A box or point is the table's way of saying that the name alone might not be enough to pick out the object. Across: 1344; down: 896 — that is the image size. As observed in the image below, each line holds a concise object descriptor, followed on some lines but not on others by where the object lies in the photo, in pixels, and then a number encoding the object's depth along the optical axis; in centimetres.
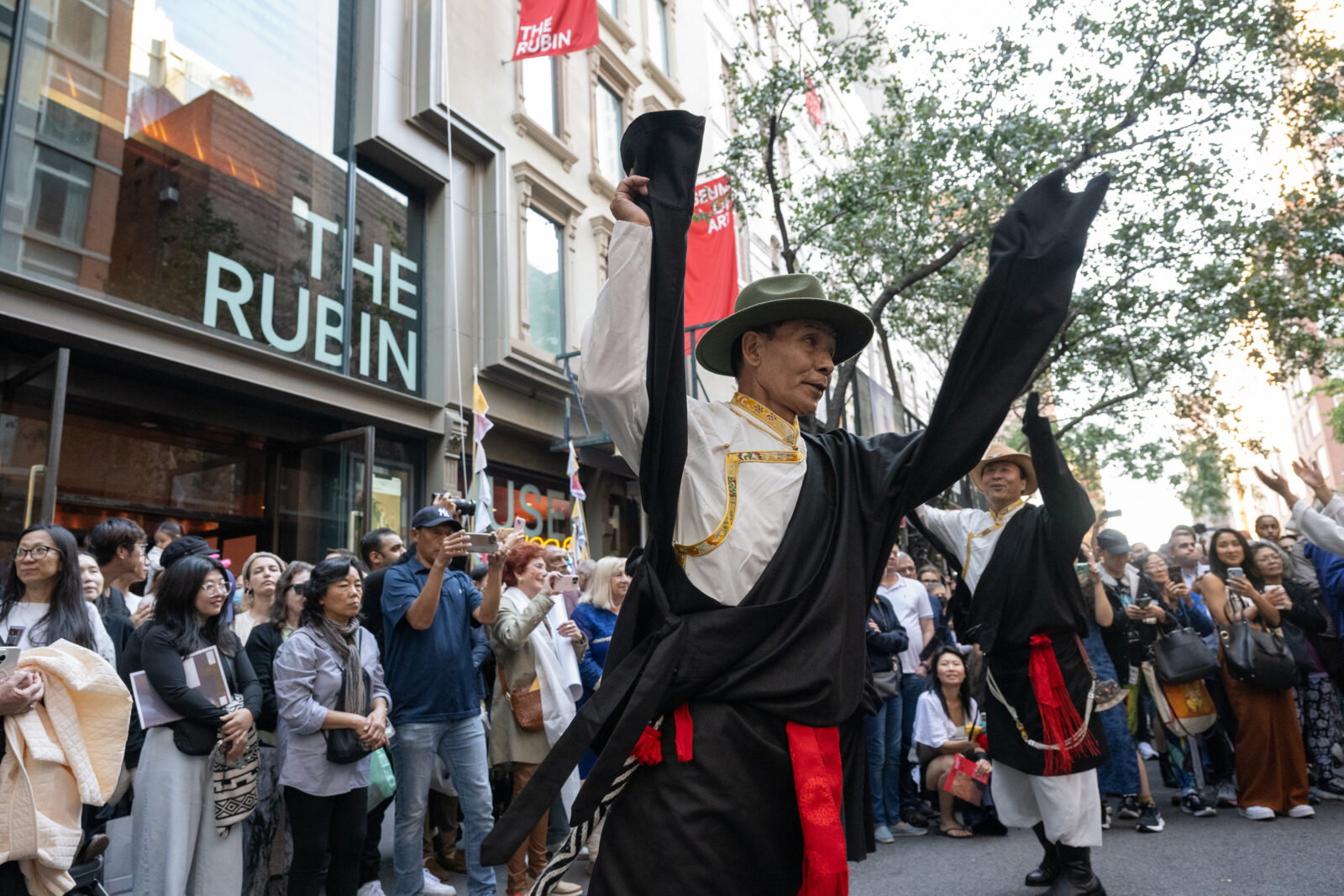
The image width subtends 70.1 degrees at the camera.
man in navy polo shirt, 505
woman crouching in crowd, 713
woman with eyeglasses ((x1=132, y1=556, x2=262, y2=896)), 438
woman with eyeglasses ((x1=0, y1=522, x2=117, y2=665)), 414
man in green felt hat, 192
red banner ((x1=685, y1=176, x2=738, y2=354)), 1500
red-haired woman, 561
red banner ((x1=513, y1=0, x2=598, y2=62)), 1287
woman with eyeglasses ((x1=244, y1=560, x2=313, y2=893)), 512
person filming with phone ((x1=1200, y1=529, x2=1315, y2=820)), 669
